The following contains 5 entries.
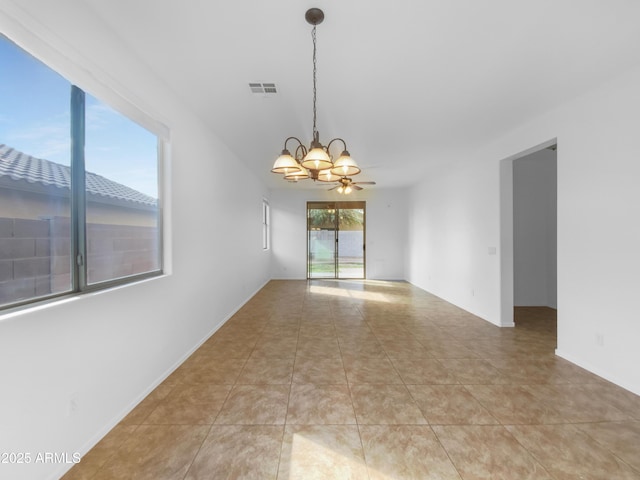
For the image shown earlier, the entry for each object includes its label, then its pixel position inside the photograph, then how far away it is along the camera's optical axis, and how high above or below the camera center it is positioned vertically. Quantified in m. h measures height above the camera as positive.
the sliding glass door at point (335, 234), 9.16 +0.20
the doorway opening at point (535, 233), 5.54 +0.14
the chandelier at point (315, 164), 1.98 +0.64
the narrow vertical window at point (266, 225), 8.09 +0.45
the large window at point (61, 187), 1.48 +0.34
